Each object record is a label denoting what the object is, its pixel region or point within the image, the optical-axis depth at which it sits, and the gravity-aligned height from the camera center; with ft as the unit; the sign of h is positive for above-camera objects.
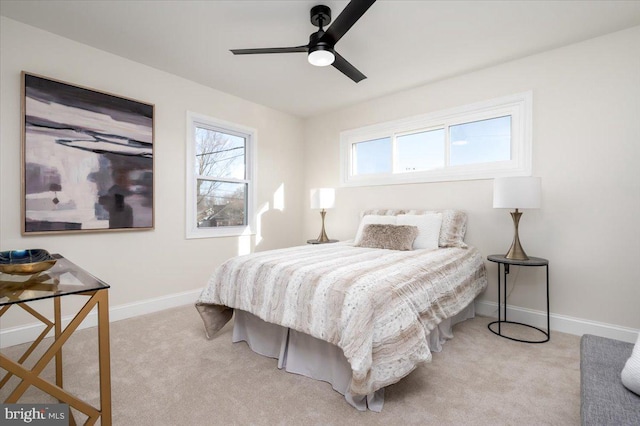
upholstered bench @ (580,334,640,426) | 2.92 -1.96
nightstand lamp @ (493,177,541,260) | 8.27 +0.47
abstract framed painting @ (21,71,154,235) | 8.23 +1.47
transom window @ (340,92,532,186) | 9.95 +2.47
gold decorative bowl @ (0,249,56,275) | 4.26 -0.82
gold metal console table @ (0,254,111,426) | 3.36 -1.21
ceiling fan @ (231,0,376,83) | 6.34 +3.86
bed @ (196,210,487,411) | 5.14 -1.91
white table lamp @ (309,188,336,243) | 13.55 +0.43
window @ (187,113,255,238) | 11.84 +1.33
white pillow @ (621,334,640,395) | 3.22 -1.75
